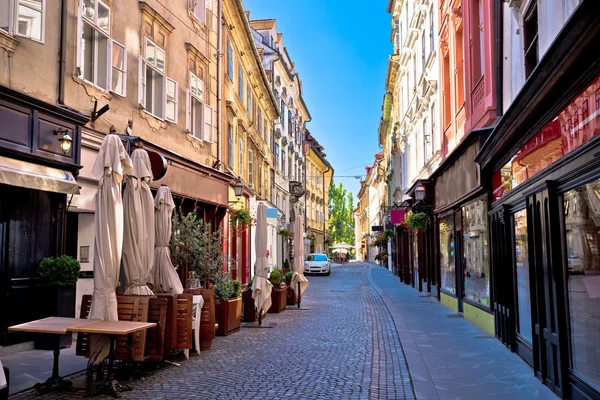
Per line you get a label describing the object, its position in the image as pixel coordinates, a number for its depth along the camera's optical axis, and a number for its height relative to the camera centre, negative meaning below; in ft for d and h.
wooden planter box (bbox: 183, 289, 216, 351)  31.55 -3.54
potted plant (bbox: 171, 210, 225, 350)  38.75 +0.39
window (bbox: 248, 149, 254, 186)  91.44 +14.12
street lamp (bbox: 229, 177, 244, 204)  68.67 +7.98
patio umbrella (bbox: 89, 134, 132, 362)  24.36 +1.23
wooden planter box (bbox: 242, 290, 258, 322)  45.21 -4.15
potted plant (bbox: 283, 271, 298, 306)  58.49 -4.13
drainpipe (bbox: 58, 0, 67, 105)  34.30 +12.06
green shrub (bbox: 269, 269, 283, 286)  53.01 -1.99
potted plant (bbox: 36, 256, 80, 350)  31.96 -1.69
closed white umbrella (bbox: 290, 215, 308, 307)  57.41 -0.93
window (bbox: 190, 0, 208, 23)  59.67 +25.85
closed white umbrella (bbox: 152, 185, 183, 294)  32.81 +0.48
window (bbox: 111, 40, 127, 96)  41.09 +13.46
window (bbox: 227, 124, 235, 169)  74.38 +14.53
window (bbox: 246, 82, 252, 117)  91.50 +25.10
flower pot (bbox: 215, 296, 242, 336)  37.76 -3.84
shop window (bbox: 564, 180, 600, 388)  18.44 -0.74
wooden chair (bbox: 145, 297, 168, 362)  26.14 -3.32
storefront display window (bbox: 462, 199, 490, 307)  40.42 +0.07
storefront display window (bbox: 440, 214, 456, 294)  53.98 -0.09
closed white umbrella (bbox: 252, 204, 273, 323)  43.58 -1.09
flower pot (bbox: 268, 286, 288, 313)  52.19 -3.94
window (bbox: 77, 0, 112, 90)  37.04 +14.30
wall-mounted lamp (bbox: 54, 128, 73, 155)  33.27 +6.82
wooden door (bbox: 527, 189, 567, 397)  22.09 -1.26
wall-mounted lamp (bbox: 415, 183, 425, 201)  62.23 +6.55
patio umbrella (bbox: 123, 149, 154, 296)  27.30 +1.36
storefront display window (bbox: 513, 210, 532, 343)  28.12 -1.05
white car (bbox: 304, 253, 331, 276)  131.64 -2.38
